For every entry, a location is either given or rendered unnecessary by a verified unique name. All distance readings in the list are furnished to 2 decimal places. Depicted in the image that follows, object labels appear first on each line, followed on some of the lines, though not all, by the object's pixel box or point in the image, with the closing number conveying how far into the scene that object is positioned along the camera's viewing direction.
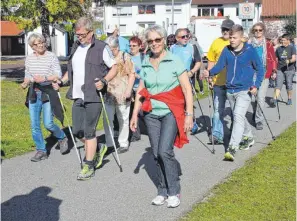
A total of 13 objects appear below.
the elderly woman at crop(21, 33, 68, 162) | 7.29
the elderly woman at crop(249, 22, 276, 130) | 9.38
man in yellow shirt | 8.31
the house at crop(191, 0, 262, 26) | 71.44
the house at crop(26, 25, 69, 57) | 59.28
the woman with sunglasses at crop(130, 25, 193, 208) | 5.37
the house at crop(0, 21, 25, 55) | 61.92
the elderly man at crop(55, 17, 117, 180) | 6.38
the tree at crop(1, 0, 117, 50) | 17.38
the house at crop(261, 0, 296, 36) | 66.44
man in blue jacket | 7.45
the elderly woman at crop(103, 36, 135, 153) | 7.98
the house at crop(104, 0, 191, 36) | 68.25
